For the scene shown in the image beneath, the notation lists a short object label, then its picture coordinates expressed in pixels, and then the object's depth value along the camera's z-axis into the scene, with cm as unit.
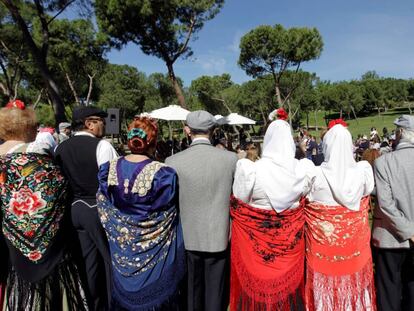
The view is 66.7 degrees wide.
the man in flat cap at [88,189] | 261
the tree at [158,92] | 3538
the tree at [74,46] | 1791
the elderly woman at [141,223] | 219
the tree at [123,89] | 3135
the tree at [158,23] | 1345
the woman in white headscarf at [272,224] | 232
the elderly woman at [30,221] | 219
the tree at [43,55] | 861
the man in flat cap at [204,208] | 238
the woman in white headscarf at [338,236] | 241
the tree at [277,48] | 2306
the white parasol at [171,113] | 1040
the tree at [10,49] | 1670
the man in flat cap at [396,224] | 238
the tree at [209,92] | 3741
